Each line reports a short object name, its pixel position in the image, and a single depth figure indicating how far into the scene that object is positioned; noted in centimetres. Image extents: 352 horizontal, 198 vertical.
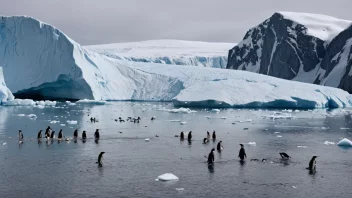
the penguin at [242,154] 2062
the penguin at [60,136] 2641
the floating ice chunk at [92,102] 6022
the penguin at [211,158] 1962
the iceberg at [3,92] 5209
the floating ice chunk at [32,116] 3974
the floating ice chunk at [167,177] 1635
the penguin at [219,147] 2311
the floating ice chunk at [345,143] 2547
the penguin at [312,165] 1858
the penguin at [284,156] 2097
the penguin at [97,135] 2675
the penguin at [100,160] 1891
